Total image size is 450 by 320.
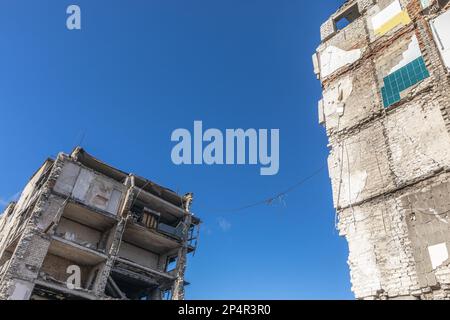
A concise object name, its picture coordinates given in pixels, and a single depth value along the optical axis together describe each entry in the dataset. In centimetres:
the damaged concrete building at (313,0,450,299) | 1011
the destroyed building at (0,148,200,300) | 2031
